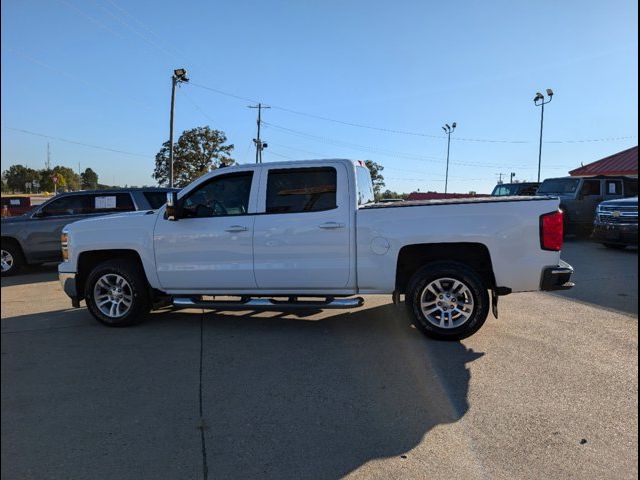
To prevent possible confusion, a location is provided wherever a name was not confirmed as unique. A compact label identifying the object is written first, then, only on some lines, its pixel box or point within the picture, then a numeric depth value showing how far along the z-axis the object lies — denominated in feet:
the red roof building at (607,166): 93.20
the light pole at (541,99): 119.87
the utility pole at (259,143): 158.71
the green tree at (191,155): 126.93
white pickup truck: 16.63
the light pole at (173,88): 90.58
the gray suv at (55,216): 33.40
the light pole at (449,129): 186.70
